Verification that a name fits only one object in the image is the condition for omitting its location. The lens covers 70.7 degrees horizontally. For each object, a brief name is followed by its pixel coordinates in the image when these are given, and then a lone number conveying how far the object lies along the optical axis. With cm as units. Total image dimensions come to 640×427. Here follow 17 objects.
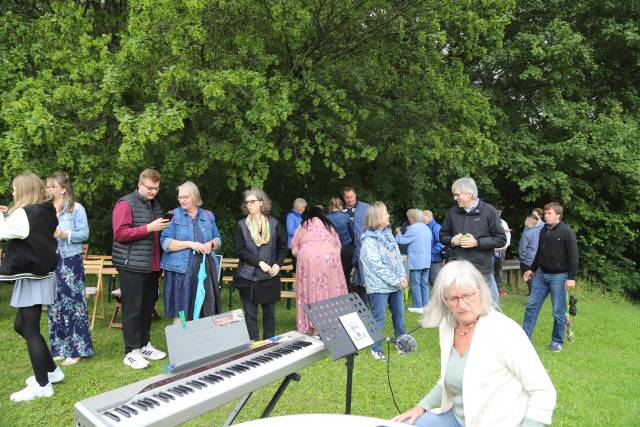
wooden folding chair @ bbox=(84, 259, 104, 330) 608
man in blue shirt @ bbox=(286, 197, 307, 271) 721
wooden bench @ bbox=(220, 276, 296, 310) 692
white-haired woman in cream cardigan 194
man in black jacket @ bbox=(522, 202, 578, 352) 522
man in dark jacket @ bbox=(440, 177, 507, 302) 466
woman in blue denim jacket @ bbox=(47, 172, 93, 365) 432
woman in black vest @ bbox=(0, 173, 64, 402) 343
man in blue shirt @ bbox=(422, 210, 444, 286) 845
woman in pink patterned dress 499
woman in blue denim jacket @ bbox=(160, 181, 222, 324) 440
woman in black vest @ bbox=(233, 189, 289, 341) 484
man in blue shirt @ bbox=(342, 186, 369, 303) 643
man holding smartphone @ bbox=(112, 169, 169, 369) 415
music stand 245
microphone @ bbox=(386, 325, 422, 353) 240
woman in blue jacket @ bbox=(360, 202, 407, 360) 490
